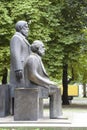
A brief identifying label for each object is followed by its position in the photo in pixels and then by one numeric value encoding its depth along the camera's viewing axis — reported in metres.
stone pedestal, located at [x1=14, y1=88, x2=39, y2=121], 11.84
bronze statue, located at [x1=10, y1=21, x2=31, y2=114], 12.69
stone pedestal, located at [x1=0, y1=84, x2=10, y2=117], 13.01
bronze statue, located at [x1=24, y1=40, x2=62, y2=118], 12.40
